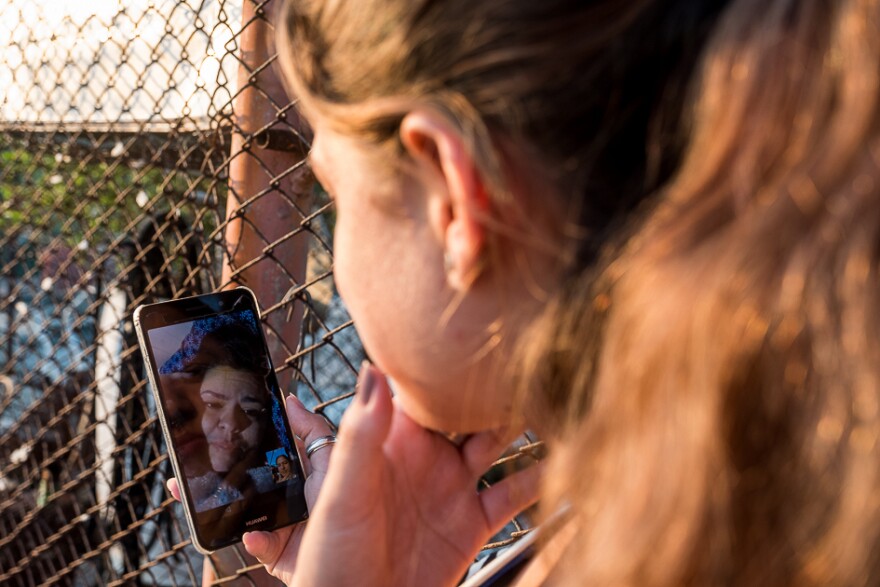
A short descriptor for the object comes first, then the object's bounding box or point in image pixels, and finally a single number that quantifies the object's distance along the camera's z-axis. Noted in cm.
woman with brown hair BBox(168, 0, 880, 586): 61
